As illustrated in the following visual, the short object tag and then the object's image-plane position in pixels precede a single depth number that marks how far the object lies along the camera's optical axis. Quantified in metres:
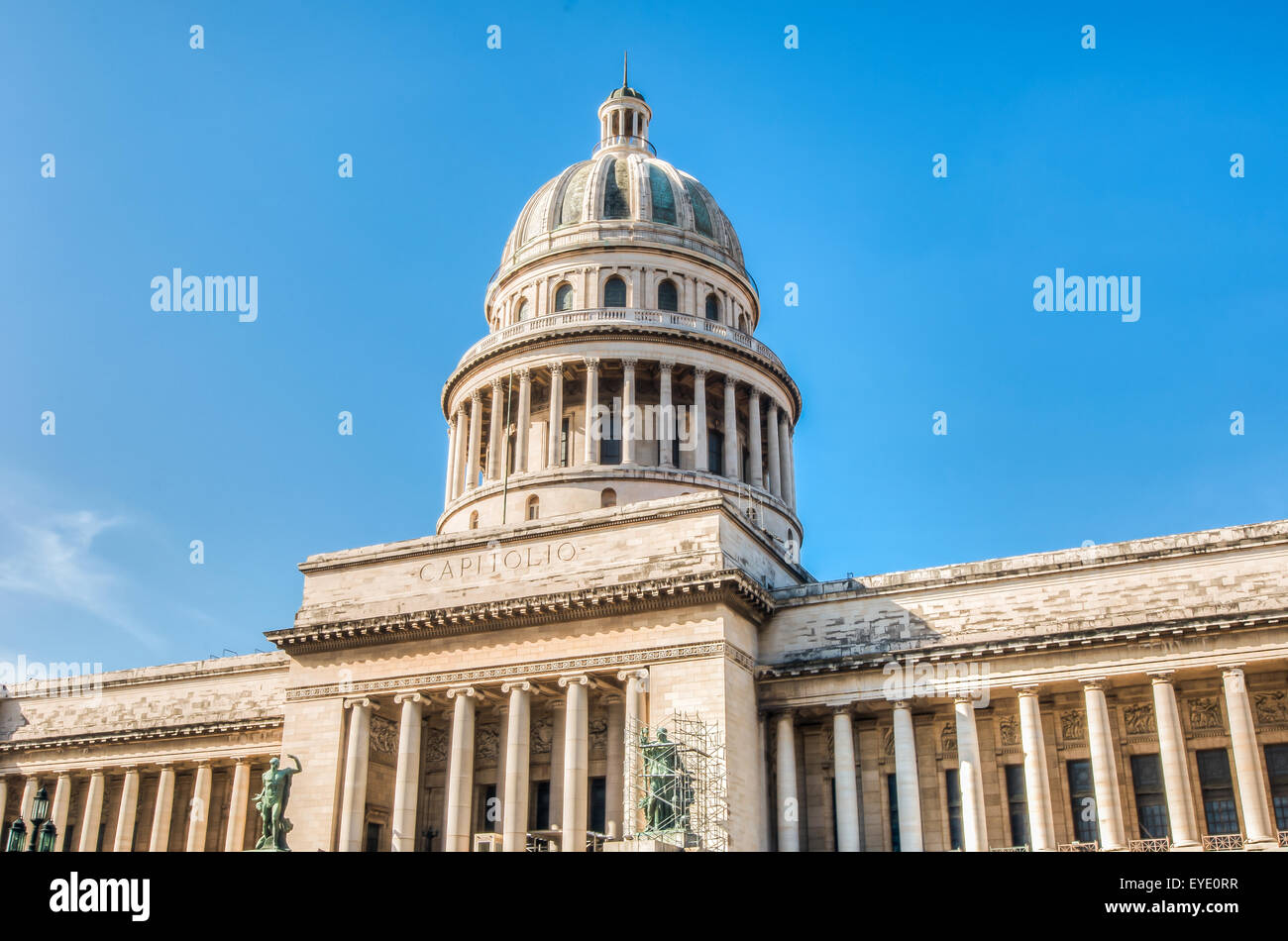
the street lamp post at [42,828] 32.72
